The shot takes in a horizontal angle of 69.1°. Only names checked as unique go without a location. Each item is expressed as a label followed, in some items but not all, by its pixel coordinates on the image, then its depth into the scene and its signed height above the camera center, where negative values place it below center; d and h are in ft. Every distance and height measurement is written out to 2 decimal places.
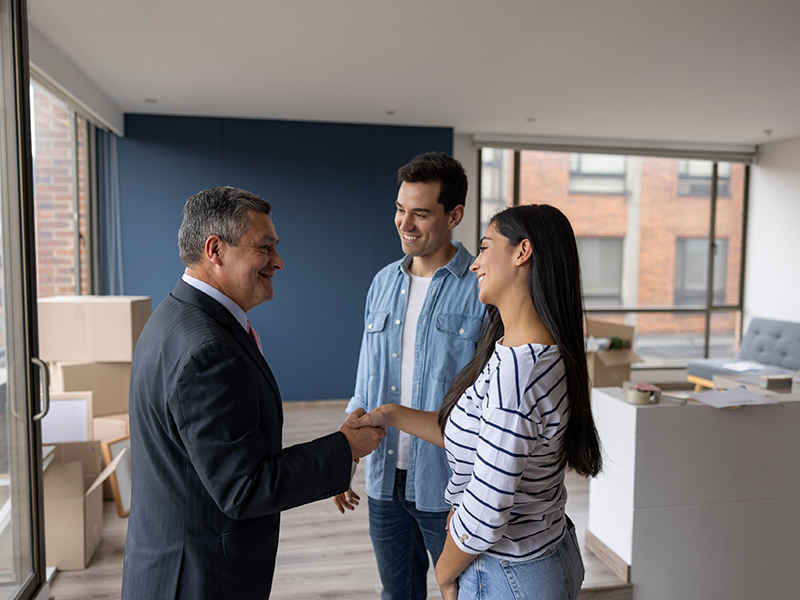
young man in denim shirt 5.24 -0.89
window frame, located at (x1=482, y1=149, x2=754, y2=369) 19.80 +2.98
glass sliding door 6.68 -0.95
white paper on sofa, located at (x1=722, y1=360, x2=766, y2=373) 17.75 -3.01
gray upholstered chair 18.03 -2.68
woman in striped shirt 3.30 -0.98
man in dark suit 3.35 -1.07
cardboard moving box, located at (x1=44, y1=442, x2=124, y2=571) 8.84 -3.95
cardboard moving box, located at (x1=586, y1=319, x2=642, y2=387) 17.85 -2.91
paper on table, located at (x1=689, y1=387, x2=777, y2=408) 7.83 -1.79
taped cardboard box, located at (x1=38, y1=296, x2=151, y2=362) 10.80 -1.32
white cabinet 7.79 -3.14
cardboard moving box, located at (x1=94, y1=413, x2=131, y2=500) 11.16 -3.25
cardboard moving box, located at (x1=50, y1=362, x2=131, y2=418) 10.87 -2.32
